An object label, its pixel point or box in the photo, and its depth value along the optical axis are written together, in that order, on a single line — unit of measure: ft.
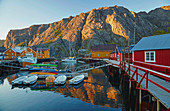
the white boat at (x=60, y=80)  61.82
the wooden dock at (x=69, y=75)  78.00
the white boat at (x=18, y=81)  63.67
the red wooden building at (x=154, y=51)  45.39
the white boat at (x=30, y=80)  63.68
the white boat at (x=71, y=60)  200.64
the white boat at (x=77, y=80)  62.28
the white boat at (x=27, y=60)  139.85
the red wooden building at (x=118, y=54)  104.32
